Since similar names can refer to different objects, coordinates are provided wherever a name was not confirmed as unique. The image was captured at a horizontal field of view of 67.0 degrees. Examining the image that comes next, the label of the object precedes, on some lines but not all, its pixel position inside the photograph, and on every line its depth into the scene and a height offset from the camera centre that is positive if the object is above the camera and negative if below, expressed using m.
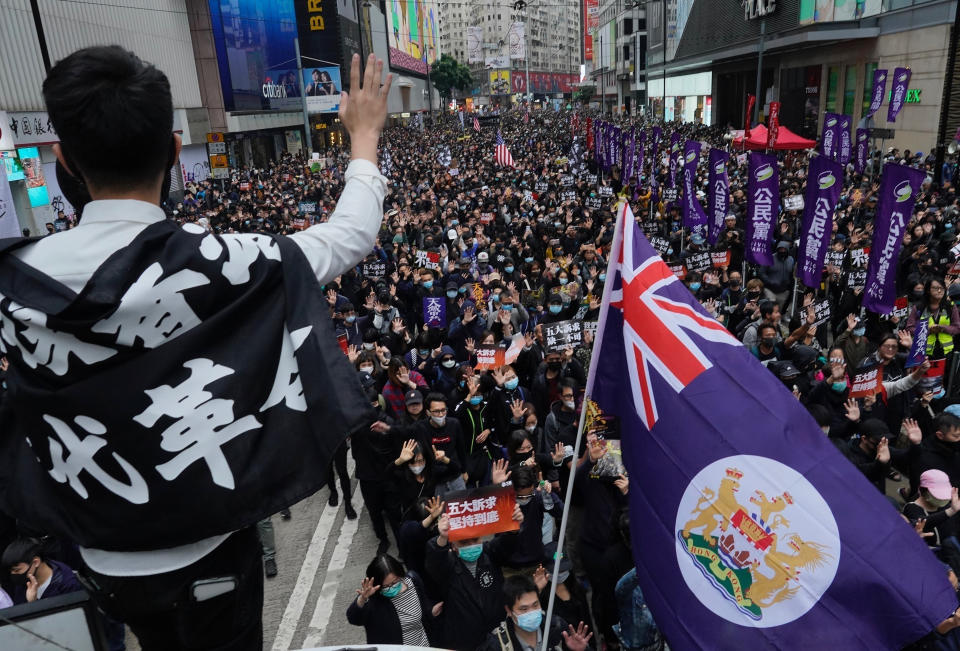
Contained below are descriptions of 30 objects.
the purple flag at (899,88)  21.62 -0.07
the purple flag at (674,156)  20.14 -1.67
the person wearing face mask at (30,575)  4.72 -2.76
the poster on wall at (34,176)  21.38 -1.11
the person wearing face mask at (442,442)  6.59 -2.96
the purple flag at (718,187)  13.74 -1.66
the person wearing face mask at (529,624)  4.60 -3.18
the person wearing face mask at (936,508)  5.00 -2.87
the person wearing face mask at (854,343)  8.44 -2.86
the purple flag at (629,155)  23.86 -1.69
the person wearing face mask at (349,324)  9.98 -2.76
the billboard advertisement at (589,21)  130.62 +15.79
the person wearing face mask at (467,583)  4.70 -3.03
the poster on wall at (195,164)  33.72 -1.70
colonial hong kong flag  2.56 -1.50
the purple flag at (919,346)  7.43 -2.59
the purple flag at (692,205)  15.13 -2.16
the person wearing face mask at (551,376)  8.09 -2.91
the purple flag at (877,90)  22.92 -0.09
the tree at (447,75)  110.12 +5.48
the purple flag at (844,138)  20.39 -1.34
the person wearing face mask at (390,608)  4.70 -3.10
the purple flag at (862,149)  20.73 -1.69
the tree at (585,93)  122.44 +1.82
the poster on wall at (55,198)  22.84 -1.90
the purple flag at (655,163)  20.70 -1.76
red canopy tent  25.62 -1.65
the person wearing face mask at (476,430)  7.11 -3.08
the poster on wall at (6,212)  15.22 -1.49
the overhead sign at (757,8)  35.56 +4.17
